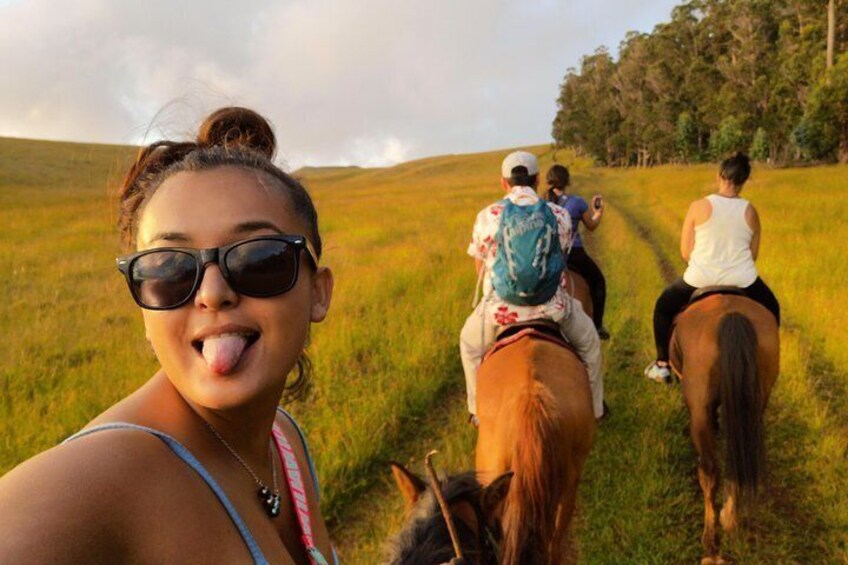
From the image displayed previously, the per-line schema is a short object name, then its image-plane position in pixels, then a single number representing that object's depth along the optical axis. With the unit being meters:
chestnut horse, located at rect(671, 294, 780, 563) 4.02
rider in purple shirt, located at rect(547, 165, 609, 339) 6.83
